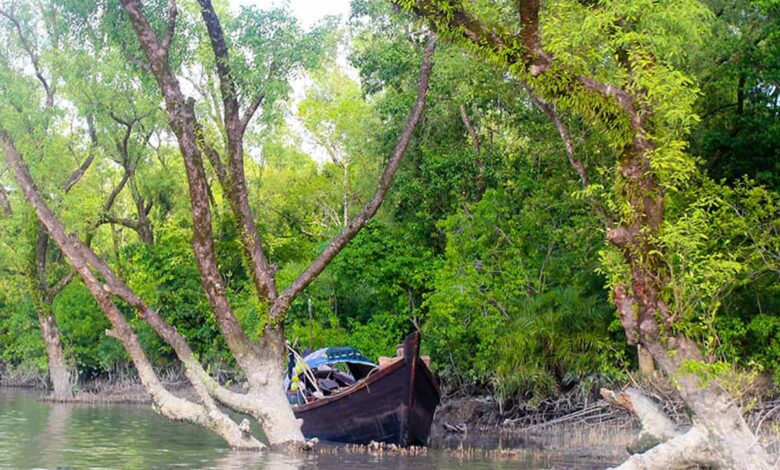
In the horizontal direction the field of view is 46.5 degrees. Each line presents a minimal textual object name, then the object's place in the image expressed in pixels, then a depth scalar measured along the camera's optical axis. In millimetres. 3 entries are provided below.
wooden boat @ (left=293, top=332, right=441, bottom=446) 16406
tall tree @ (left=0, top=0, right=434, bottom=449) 15383
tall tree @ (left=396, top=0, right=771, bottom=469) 10633
